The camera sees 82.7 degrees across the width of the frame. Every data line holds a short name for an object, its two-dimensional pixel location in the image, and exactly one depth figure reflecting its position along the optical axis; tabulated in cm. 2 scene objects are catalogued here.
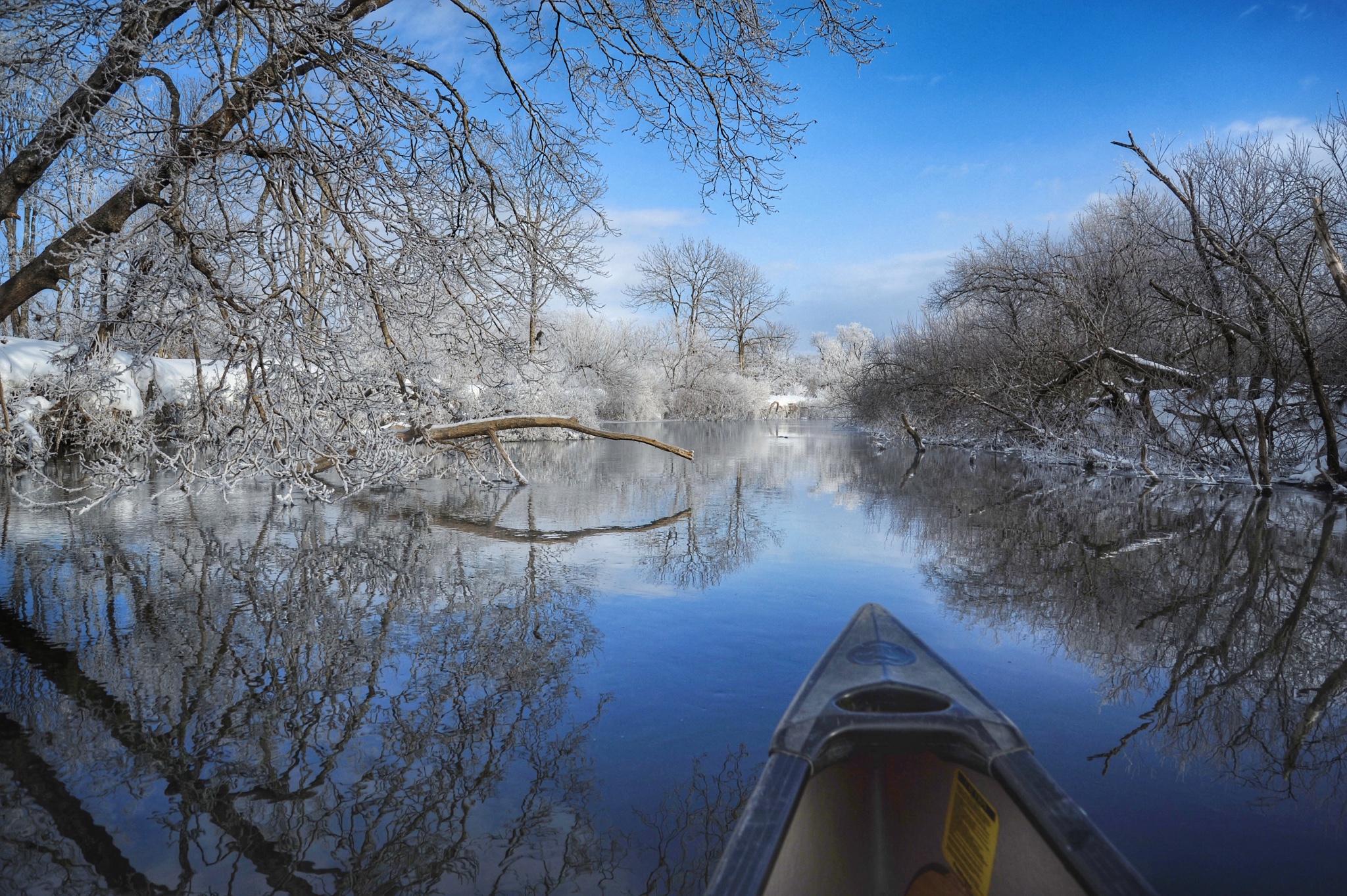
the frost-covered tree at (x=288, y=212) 485
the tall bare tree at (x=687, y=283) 4478
